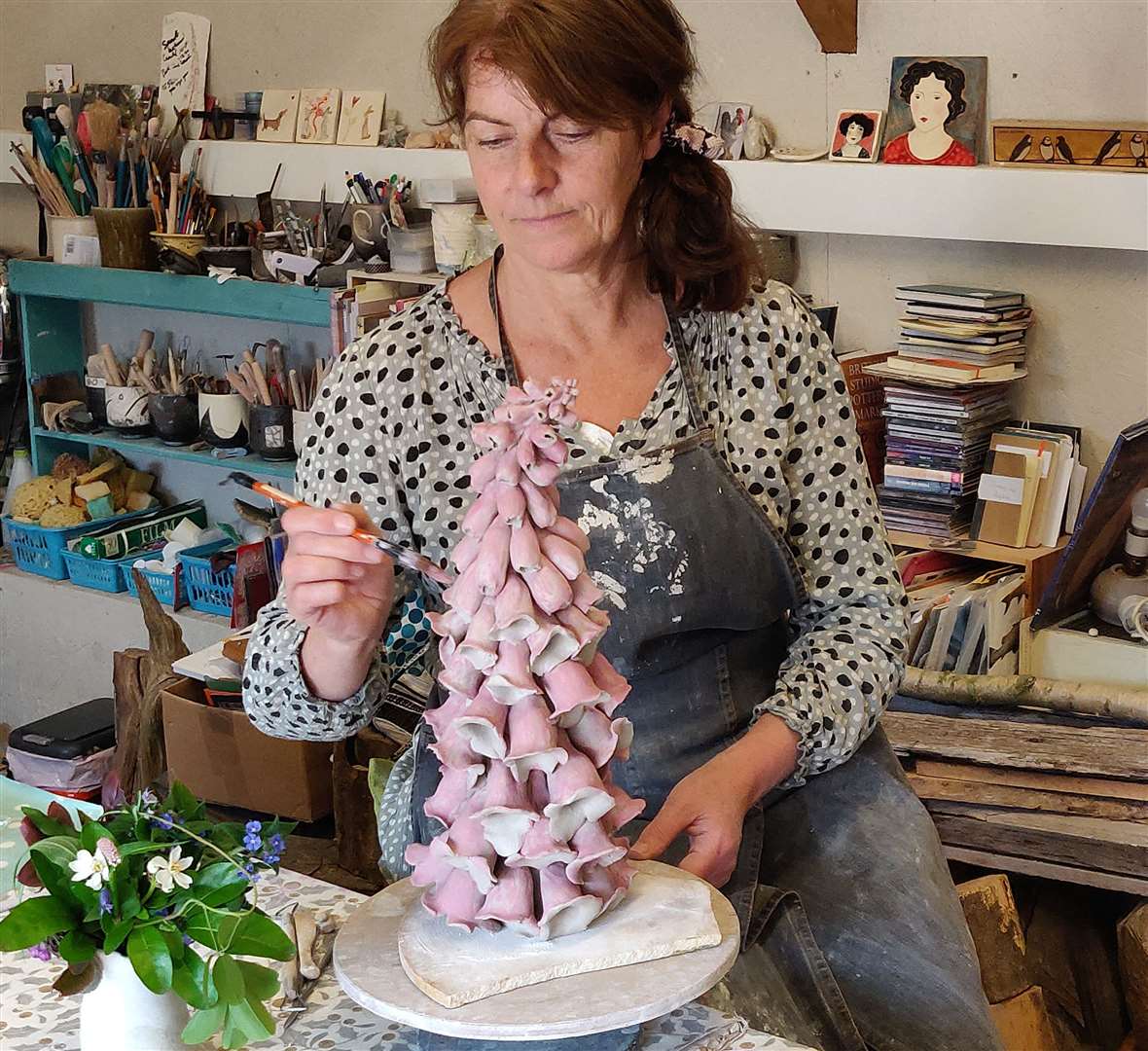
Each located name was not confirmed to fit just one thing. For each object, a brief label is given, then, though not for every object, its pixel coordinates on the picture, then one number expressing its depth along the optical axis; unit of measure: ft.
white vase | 3.43
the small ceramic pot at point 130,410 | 12.06
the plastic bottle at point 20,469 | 13.03
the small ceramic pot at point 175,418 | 11.65
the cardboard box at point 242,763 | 9.04
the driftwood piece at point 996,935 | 7.27
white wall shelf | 7.79
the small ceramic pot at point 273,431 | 10.98
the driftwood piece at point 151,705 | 9.66
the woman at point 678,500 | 4.65
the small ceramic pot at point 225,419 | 11.32
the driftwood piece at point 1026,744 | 7.50
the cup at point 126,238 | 11.41
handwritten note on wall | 11.93
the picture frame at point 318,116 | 11.12
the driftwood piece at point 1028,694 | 7.84
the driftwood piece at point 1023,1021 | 7.26
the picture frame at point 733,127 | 9.19
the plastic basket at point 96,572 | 12.06
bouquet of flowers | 3.34
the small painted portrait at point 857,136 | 8.69
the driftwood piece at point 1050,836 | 7.32
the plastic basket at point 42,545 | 12.37
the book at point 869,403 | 8.60
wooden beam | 8.61
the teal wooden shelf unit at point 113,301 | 10.55
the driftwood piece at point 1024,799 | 7.46
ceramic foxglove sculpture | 3.37
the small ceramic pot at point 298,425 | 10.78
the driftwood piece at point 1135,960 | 7.38
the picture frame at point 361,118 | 10.91
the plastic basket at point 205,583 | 11.49
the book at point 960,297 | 8.25
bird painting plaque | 7.86
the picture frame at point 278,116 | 11.33
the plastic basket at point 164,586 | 11.73
